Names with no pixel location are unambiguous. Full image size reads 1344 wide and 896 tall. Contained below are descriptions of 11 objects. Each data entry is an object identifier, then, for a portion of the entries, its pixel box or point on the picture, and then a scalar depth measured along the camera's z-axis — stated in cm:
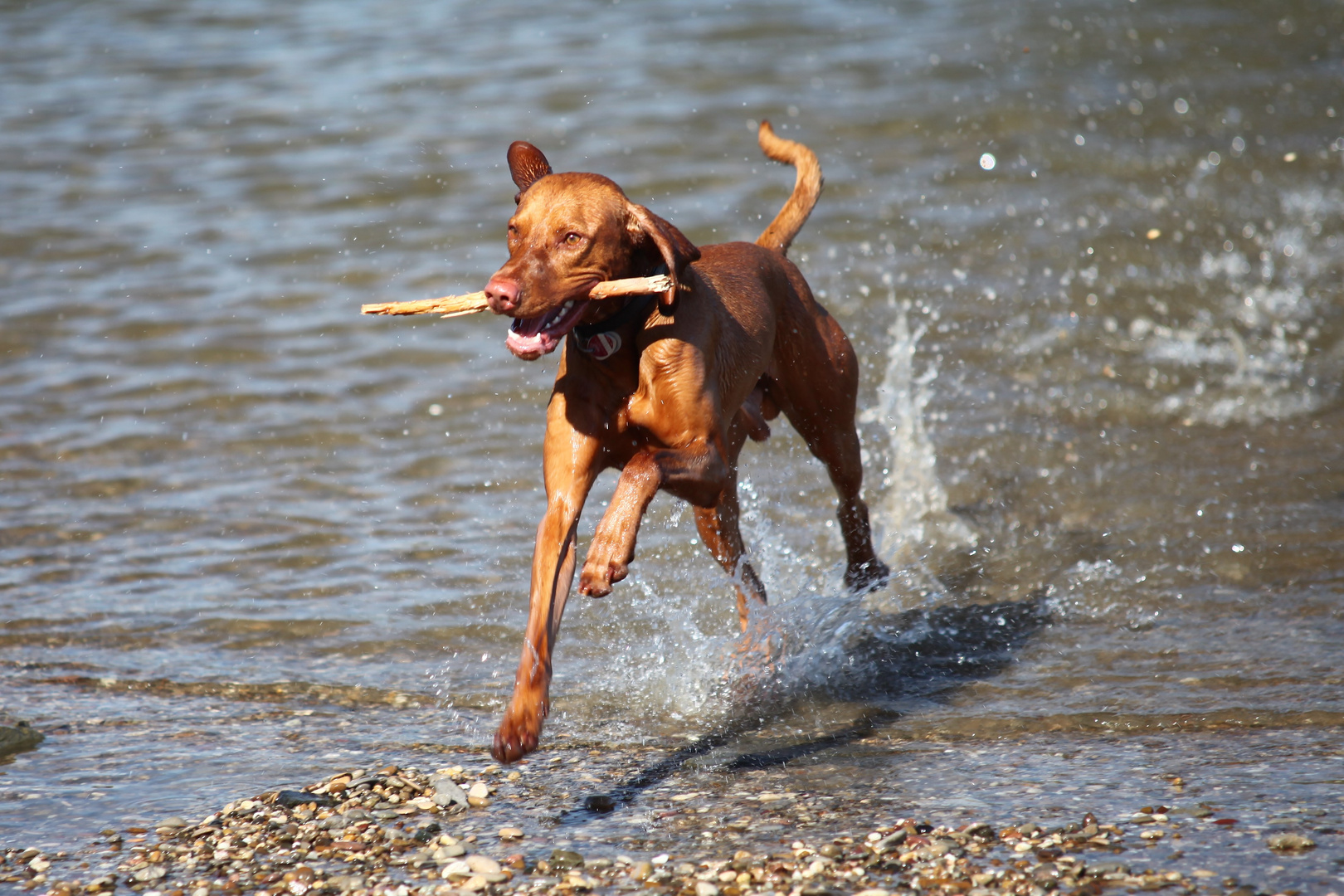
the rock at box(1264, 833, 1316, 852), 673
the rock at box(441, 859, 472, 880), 679
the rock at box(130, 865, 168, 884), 686
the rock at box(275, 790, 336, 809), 761
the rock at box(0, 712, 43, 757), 888
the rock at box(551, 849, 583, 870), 694
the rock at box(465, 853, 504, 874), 682
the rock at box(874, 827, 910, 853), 695
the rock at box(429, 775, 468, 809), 772
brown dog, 721
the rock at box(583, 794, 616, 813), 778
